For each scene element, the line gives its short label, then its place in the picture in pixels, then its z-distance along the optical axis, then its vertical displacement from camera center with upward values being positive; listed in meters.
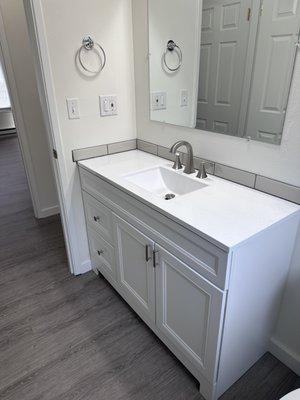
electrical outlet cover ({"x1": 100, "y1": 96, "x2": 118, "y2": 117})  1.84 -0.19
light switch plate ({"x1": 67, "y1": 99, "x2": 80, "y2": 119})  1.70 -0.18
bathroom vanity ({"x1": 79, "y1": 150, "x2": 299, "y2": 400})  1.04 -0.71
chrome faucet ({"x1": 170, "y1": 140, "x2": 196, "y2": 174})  1.50 -0.42
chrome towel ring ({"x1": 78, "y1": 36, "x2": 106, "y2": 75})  1.64 +0.13
